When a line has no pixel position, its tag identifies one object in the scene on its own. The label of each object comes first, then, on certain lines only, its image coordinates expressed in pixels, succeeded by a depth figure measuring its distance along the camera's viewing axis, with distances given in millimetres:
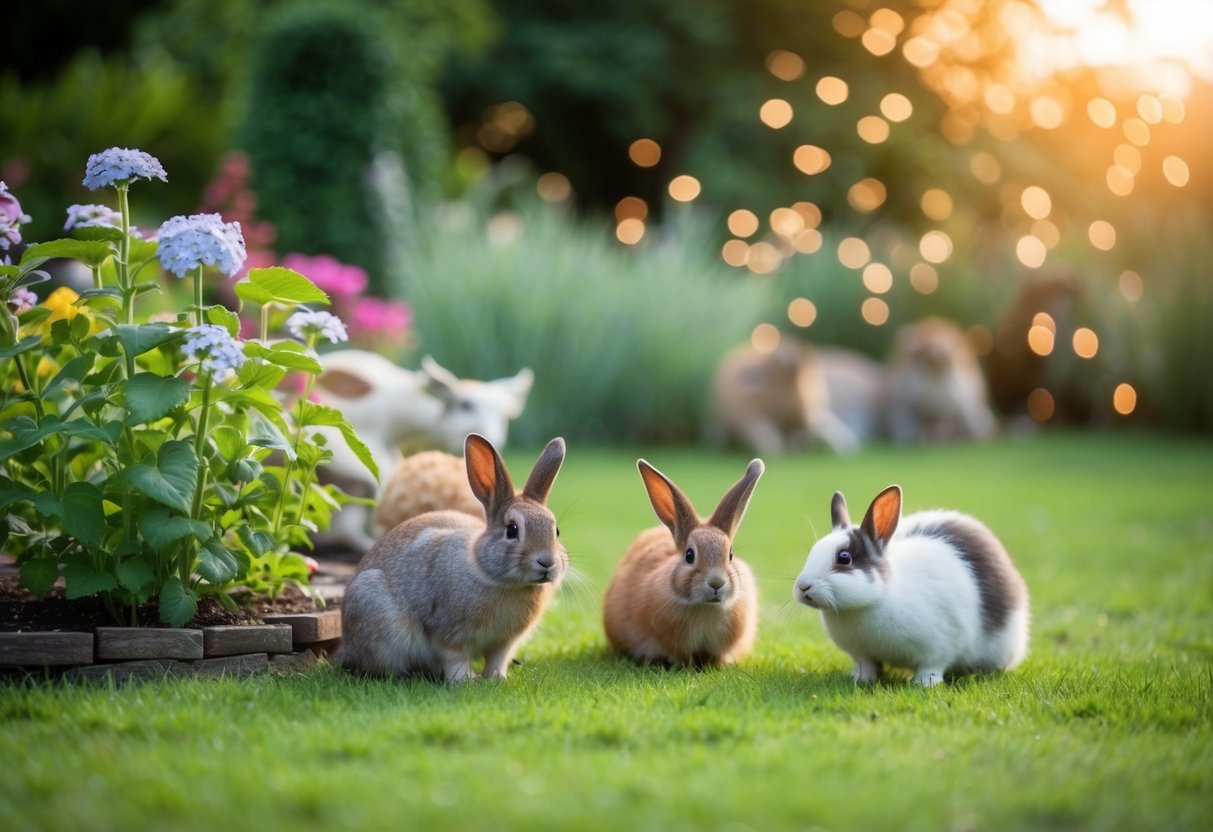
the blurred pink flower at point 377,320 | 9164
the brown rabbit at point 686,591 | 4027
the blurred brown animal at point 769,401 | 12562
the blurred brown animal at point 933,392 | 13531
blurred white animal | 5684
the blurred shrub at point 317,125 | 13289
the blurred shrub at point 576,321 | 12312
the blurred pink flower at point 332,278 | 8703
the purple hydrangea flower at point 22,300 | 4051
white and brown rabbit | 3969
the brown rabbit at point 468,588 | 3812
